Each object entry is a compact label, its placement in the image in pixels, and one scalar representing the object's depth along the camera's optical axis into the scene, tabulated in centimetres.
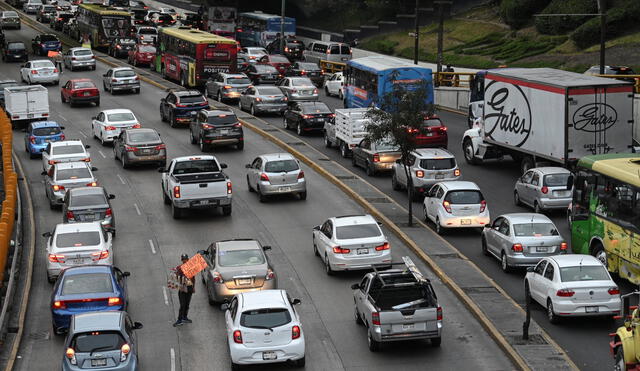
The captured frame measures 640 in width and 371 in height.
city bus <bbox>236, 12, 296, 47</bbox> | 9194
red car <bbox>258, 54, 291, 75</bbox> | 7350
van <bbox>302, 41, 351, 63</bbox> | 8044
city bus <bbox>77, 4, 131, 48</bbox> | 8444
